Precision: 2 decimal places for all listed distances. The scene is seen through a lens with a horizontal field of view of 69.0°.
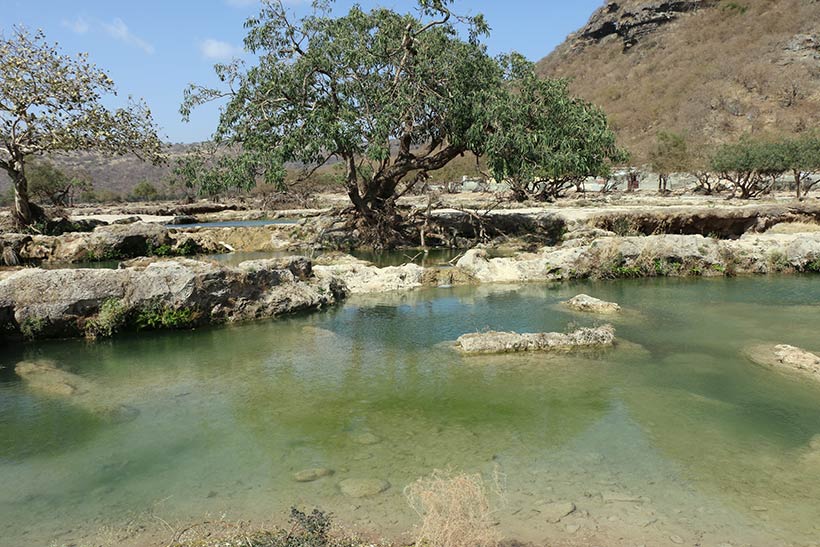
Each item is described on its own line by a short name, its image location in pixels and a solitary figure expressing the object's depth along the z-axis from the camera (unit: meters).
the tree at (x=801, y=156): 39.72
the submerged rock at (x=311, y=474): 5.53
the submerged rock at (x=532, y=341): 9.45
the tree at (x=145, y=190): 81.44
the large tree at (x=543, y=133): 20.64
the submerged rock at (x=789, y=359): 8.16
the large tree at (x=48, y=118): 23.98
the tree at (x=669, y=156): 48.16
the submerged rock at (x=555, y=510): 4.80
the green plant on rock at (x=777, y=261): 16.52
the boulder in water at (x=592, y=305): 12.09
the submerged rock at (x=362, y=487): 5.23
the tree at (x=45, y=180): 56.38
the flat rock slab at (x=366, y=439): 6.32
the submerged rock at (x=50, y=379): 8.12
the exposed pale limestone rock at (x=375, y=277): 15.18
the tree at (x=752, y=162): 41.59
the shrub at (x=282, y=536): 3.99
